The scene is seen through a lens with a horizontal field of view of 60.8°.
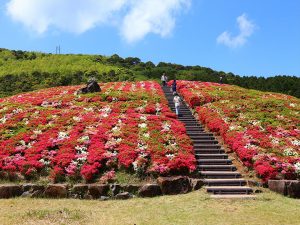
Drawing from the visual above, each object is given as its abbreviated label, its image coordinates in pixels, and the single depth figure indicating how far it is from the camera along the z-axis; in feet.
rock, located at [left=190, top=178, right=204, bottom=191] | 44.07
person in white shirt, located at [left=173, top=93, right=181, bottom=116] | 74.28
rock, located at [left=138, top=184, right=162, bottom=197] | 43.04
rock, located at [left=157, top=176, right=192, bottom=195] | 43.46
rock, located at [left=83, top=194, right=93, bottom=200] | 42.57
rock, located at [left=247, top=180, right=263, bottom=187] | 45.30
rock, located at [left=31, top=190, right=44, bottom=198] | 42.82
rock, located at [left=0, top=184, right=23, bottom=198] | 42.78
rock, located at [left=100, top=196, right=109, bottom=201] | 42.33
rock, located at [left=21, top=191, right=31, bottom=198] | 42.88
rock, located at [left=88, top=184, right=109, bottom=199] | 42.91
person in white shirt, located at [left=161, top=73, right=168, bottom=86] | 113.28
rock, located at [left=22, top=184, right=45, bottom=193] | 43.30
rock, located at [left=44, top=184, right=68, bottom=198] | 42.82
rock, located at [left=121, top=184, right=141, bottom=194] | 43.49
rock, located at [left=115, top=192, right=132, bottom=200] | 42.46
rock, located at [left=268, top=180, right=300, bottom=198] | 42.82
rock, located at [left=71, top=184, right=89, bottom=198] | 43.14
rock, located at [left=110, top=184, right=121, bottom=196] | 43.01
